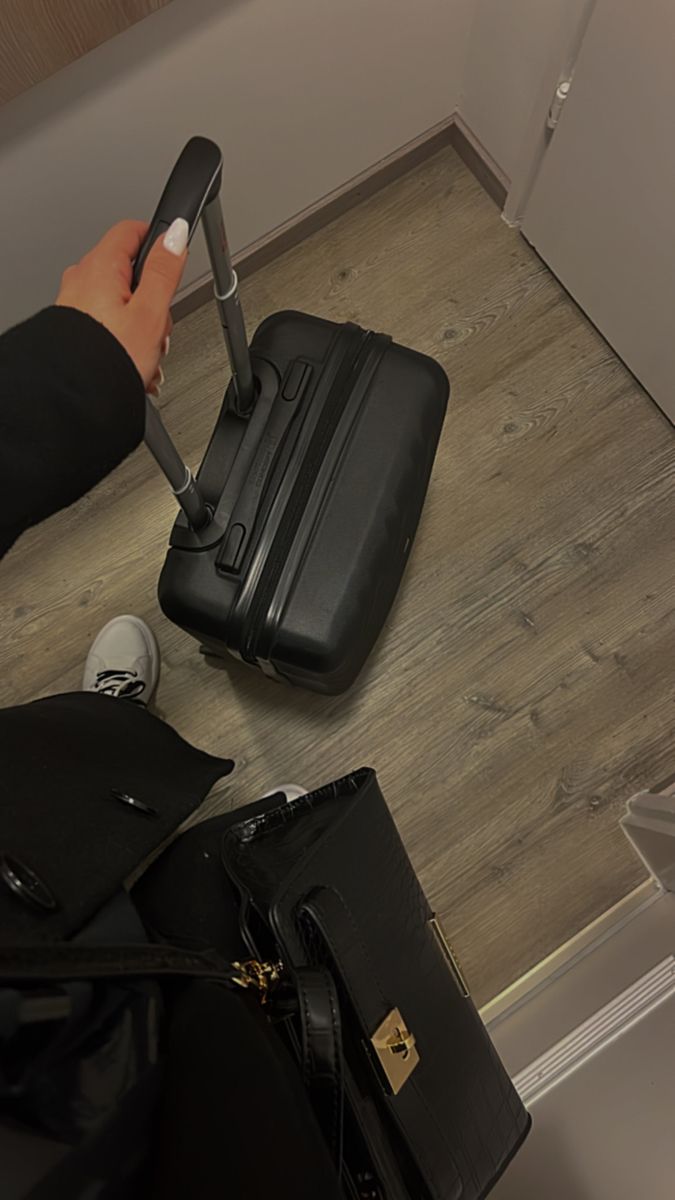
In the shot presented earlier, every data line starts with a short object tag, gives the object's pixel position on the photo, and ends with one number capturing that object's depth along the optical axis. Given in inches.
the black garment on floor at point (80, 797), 24.8
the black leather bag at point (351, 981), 20.8
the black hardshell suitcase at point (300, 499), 37.5
